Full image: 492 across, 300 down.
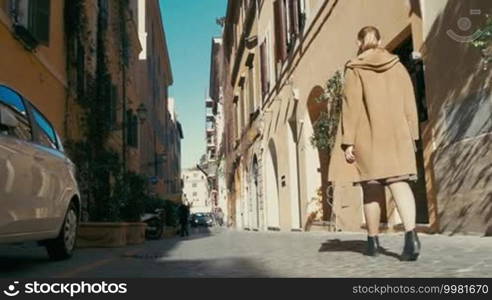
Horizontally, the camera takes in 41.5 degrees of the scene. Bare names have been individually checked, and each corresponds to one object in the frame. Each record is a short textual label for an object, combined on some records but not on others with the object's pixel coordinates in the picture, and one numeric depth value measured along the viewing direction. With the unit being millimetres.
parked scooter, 20984
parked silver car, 5227
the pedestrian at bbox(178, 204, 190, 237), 27859
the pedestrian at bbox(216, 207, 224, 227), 63956
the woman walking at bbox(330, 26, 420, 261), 5371
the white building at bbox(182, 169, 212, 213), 141750
